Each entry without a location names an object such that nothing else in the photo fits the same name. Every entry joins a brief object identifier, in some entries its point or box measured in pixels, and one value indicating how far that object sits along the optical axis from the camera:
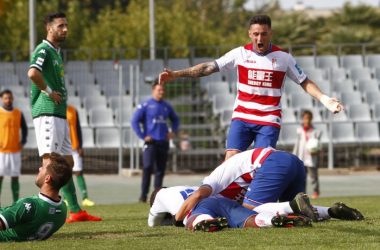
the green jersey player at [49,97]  18.62
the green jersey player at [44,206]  14.26
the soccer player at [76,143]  28.72
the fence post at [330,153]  45.44
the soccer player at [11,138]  28.64
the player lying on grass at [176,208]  16.53
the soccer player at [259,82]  18.91
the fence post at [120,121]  43.91
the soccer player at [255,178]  16.14
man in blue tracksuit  29.72
